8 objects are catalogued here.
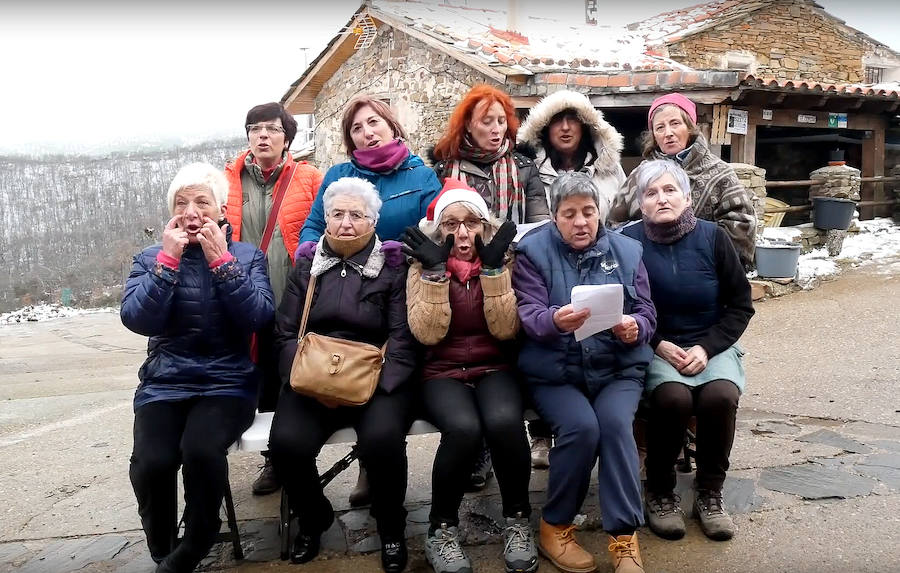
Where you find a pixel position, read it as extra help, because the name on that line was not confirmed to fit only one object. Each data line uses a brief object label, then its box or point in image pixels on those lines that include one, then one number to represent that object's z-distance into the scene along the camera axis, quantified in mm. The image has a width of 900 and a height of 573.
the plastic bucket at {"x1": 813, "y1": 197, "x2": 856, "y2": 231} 9905
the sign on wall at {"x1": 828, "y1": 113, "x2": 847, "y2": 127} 11141
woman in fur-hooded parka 3576
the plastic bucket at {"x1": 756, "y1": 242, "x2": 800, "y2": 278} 8250
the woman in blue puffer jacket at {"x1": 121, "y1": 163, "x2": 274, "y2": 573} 2664
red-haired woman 3402
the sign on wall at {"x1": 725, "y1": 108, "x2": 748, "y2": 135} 9266
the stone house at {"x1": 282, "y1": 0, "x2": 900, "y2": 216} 9344
